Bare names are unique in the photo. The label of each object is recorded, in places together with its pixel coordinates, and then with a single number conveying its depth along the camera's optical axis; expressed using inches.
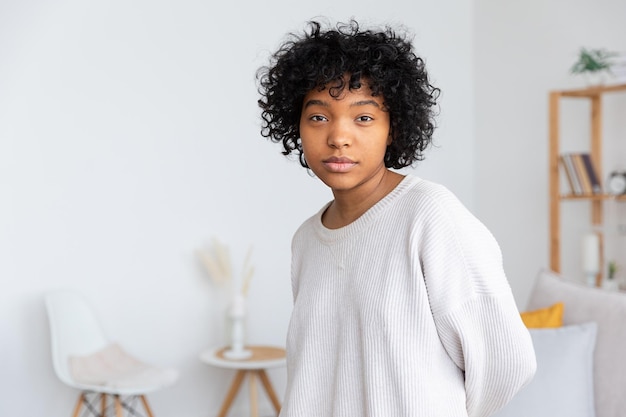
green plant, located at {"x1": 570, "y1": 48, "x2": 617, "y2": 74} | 157.4
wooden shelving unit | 163.2
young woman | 48.8
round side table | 144.8
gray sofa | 89.4
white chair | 133.3
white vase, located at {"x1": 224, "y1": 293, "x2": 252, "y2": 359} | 152.1
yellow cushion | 99.5
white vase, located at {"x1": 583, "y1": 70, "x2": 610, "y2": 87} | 159.2
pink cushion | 133.7
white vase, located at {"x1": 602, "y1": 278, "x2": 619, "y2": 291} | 157.4
